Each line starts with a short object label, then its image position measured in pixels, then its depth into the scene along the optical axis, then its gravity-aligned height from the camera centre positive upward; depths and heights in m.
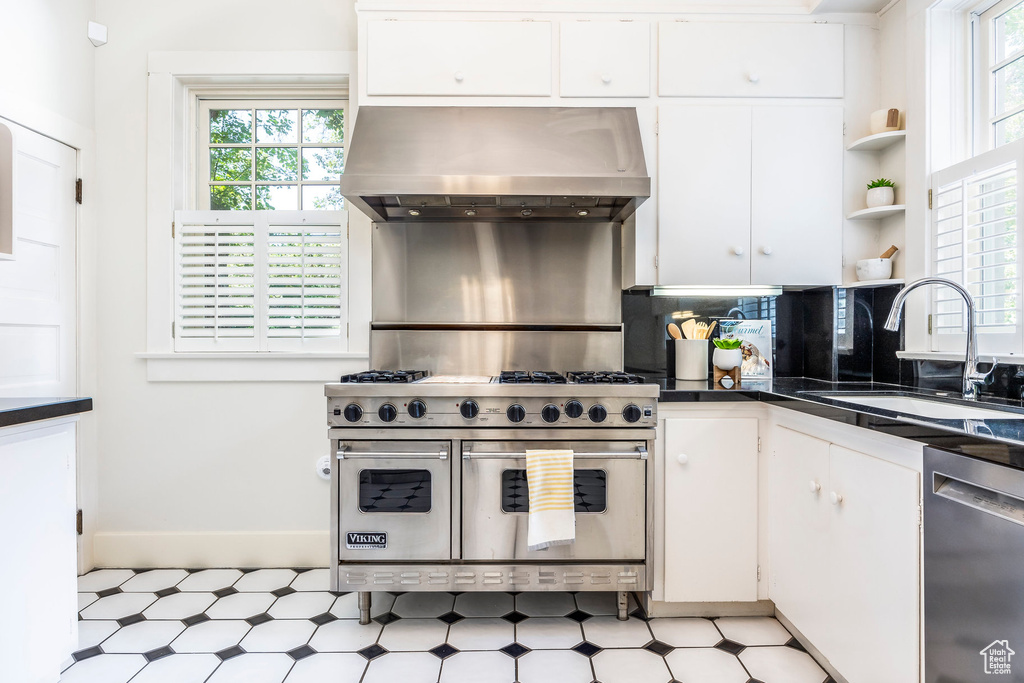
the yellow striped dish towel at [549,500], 2.04 -0.59
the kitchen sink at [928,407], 1.70 -0.23
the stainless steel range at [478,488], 2.11 -0.56
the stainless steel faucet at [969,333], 1.72 +0.02
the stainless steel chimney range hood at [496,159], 2.16 +0.73
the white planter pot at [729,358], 2.45 -0.08
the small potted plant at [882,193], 2.30 +0.60
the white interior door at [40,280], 2.29 +0.27
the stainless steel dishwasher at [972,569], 1.08 -0.49
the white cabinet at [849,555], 1.41 -0.64
